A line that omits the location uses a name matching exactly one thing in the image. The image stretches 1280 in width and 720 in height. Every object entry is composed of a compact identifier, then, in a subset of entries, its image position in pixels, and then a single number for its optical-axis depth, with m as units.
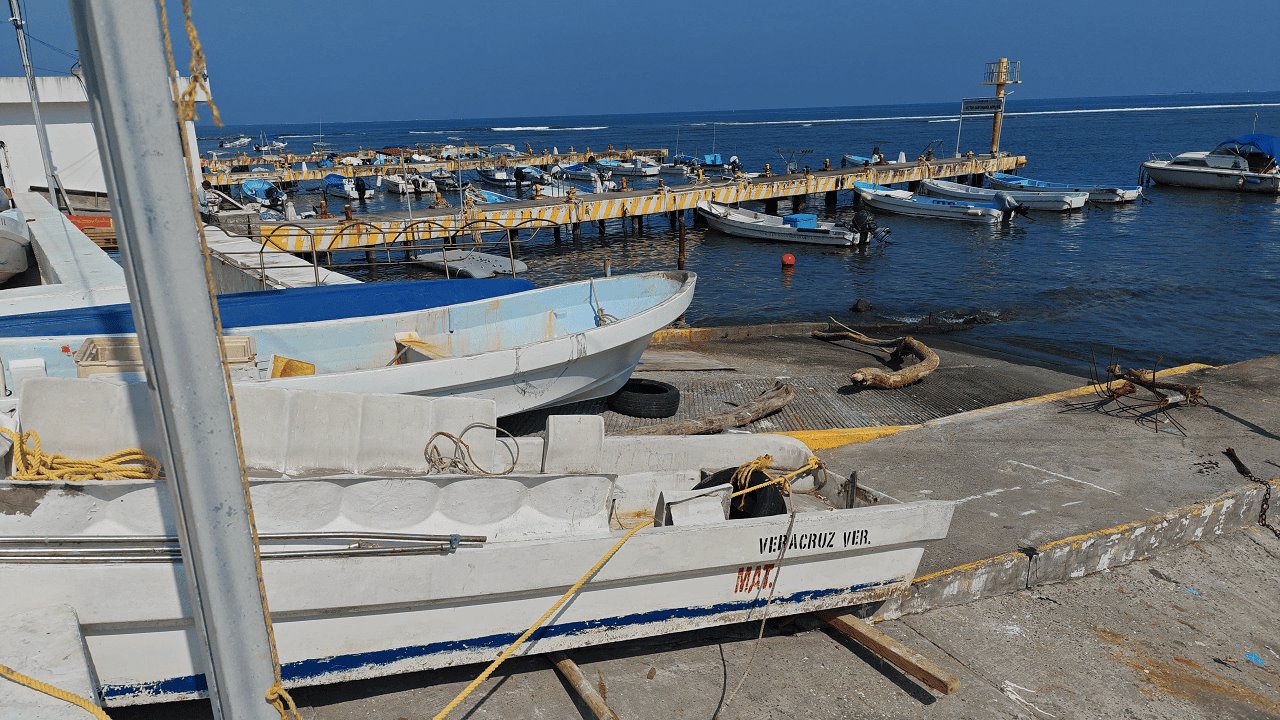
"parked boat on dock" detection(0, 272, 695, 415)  7.42
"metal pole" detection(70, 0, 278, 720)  2.18
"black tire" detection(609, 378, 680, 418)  9.31
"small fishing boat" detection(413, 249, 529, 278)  18.86
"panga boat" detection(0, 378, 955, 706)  4.07
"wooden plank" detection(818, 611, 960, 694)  4.80
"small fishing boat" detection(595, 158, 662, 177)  56.03
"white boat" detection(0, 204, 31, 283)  13.16
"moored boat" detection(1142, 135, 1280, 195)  43.75
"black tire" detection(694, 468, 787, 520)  5.61
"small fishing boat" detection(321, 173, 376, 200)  47.16
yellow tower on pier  45.03
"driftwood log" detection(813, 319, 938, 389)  10.59
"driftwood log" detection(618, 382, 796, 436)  8.41
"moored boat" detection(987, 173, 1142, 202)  41.07
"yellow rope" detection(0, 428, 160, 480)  4.79
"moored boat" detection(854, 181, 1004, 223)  36.19
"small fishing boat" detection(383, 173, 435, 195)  48.04
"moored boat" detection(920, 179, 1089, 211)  38.81
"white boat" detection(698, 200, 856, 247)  30.77
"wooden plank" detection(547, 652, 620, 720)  4.46
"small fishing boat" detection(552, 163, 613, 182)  53.84
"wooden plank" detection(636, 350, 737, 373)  11.58
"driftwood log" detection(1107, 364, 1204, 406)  9.11
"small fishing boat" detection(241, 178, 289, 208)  38.31
